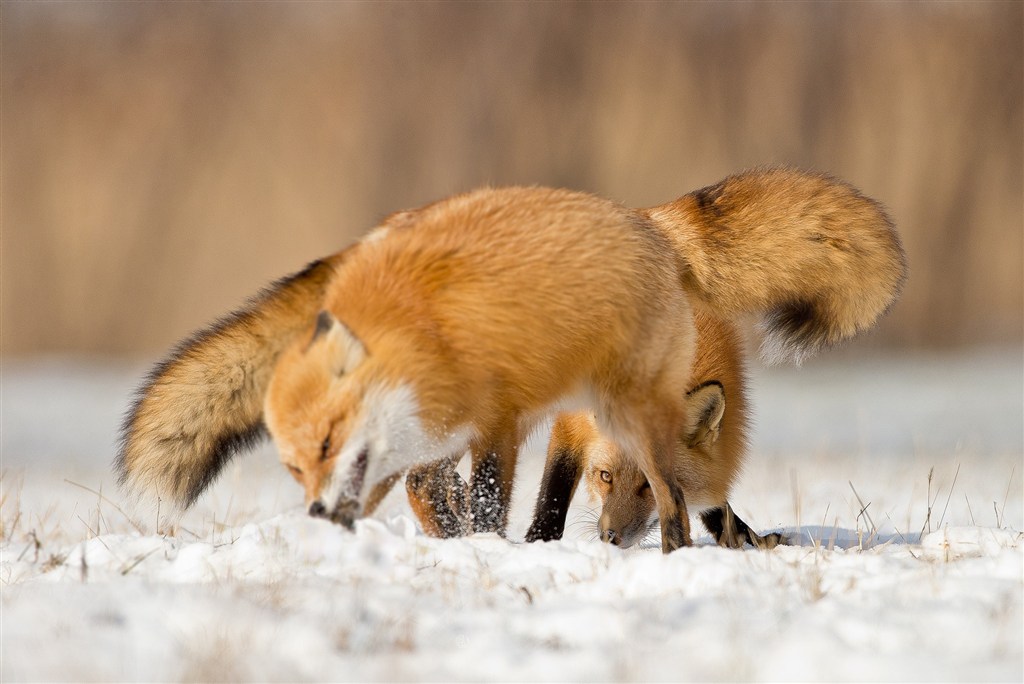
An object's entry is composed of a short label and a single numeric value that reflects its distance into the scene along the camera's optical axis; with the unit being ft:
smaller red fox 37.96
